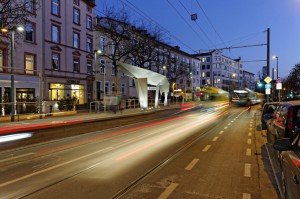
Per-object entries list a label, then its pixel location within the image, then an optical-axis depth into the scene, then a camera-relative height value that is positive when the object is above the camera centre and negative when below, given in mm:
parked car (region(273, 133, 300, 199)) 3375 -850
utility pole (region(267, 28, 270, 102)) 25409 +3894
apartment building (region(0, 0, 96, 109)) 28891 +5268
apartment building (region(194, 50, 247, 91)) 108750 +10059
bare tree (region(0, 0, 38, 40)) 18333 +5260
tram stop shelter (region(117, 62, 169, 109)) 30633 +2278
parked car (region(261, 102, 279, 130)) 13953 -678
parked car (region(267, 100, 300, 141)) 6891 -566
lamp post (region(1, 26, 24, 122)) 18272 +781
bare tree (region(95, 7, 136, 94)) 35562 +8101
